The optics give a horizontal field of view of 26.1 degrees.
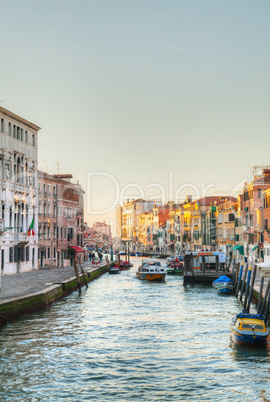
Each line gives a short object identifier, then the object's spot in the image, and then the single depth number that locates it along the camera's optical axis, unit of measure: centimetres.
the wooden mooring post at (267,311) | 2580
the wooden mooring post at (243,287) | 3630
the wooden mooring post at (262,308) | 2634
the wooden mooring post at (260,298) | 2728
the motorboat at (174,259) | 8872
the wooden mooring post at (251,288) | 3063
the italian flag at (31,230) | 5003
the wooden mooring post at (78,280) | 4261
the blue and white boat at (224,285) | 4312
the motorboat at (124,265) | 8338
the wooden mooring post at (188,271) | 5027
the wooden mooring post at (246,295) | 3275
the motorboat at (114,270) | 7138
